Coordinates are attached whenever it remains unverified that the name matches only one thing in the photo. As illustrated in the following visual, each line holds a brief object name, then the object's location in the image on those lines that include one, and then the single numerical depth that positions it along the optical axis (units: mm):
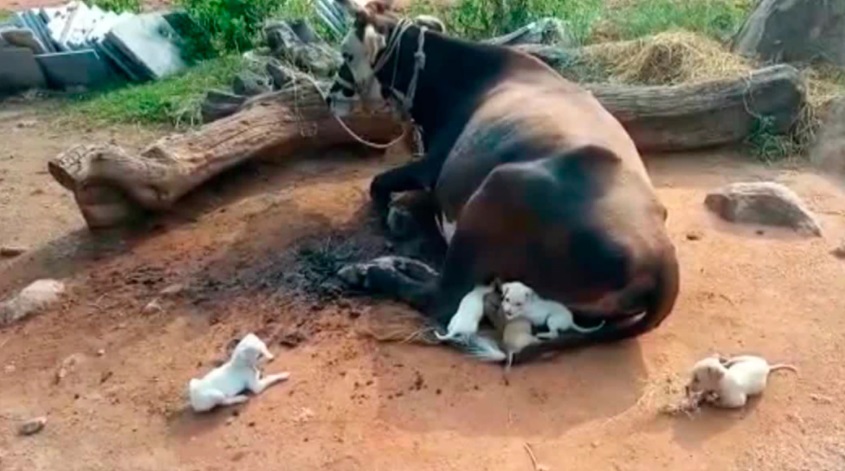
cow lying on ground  4762
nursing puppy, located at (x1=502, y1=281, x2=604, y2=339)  4836
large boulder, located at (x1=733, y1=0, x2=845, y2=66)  8250
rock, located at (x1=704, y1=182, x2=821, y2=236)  5996
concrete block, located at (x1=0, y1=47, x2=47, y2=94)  8961
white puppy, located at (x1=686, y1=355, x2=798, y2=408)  4430
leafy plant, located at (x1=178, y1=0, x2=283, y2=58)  9414
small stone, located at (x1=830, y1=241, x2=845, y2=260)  5719
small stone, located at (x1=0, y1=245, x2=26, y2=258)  6188
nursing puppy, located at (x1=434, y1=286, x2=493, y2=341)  4973
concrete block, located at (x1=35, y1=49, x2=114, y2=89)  8961
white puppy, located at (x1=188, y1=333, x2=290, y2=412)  4578
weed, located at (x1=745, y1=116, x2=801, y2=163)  7105
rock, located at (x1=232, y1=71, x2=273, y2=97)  7523
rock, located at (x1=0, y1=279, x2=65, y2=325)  5496
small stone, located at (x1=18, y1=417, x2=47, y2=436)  4617
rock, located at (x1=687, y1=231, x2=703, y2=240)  5953
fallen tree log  6562
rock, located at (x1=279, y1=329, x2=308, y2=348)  5066
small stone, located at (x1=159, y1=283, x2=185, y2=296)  5574
